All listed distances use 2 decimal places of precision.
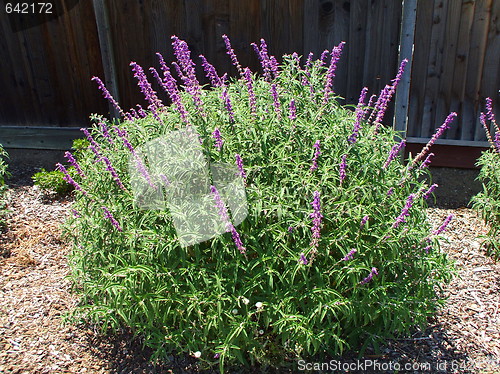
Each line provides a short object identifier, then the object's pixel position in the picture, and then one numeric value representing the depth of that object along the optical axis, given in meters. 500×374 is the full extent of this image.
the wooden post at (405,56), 4.91
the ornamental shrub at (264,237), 2.54
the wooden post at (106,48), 5.42
